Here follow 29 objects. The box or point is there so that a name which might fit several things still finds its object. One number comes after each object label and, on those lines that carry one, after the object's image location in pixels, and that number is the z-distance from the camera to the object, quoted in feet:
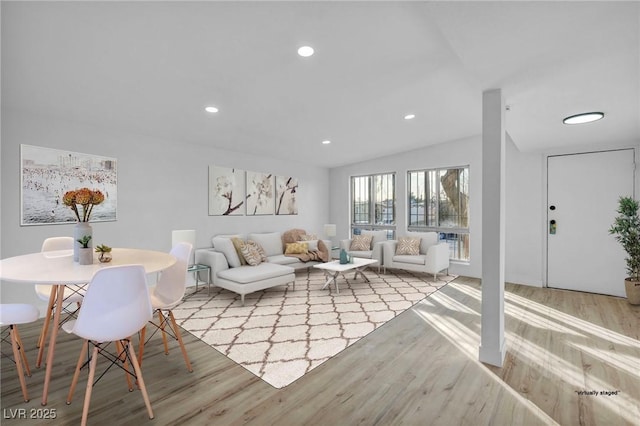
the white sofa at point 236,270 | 13.25
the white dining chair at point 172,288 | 7.80
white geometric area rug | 8.55
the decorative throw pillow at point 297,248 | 18.89
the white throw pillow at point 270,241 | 18.29
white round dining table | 5.49
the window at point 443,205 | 19.17
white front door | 14.12
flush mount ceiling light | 10.54
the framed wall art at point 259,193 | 19.35
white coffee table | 14.99
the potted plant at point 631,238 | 12.88
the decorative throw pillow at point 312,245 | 19.55
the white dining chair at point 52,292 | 7.65
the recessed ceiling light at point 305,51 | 8.25
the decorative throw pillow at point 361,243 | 21.04
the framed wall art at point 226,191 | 17.31
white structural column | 8.13
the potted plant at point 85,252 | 6.98
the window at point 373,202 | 22.70
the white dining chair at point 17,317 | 6.45
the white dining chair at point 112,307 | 5.38
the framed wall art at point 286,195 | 21.18
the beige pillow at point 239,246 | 15.62
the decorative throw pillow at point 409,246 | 18.79
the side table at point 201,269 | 14.14
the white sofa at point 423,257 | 17.19
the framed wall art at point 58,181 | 11.09
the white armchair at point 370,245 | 19.82
